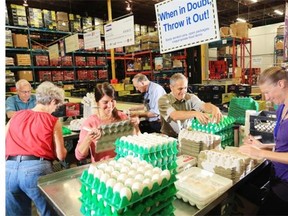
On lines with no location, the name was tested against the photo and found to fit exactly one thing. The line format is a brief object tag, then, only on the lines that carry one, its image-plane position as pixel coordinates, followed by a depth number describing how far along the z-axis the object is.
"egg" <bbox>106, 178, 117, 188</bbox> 1.07
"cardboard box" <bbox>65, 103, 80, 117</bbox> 4.16
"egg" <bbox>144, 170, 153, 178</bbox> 1.17
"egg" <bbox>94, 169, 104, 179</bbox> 1.16
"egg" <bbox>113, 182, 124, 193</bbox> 1.04
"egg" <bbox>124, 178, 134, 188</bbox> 1.08
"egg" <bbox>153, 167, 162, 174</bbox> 1.20
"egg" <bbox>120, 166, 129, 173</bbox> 1.22
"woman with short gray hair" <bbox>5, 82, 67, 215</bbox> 2.07
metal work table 1.37
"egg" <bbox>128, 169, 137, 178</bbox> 1.18
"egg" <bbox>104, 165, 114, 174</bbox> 1.21
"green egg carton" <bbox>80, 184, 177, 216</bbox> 1.06
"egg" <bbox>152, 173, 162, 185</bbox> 1.14
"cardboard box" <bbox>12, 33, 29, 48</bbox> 7.57
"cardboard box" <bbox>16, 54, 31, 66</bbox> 7.68
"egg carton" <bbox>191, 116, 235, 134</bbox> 2.14
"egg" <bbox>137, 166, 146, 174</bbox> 1.21
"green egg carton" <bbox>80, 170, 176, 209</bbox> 1.01
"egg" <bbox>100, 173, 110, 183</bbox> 1.12
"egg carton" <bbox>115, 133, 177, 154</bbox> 1.46
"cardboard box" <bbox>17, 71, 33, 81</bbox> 7.77
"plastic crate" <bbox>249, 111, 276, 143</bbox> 2.18
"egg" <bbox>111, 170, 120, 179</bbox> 1.17
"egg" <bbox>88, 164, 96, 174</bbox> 1.20
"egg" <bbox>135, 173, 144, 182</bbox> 1.13
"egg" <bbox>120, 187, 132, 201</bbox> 1.01
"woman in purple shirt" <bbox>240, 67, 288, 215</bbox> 1.70
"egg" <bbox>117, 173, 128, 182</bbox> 1.12
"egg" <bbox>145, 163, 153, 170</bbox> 1.25
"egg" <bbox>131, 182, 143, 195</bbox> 1.05
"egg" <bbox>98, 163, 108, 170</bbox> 1.26
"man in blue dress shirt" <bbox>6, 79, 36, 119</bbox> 4.03
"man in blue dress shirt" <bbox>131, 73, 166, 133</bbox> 4.17
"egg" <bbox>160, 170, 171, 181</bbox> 1.17
